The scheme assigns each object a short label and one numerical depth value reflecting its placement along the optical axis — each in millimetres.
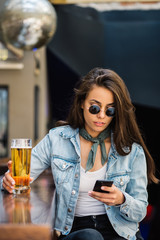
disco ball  2477
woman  1641
